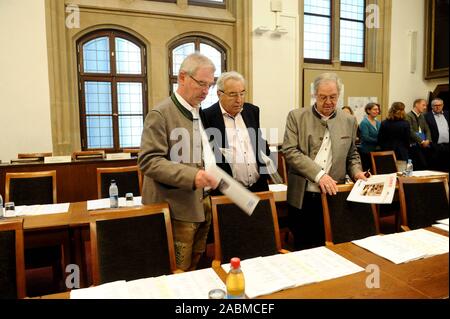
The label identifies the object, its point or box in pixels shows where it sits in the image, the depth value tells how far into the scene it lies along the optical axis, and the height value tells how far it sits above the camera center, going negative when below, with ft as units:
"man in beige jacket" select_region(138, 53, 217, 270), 5.53 -0.37
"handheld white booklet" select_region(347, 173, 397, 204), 5.55 -1.13
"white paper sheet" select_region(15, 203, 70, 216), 7.98 -1.92
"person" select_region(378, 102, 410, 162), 16.43 -0.52
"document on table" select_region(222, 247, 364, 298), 4.02 -1.83
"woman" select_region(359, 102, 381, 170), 18.81 -0.64
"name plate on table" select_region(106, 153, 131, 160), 14.26 -1.23
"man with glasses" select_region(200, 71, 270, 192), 7.53 -0.26
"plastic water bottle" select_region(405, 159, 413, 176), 12.19 -1.63
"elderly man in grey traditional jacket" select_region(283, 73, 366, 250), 7.00 -0.53
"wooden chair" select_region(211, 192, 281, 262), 5.95 -1.84
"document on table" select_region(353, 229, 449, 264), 4.80 -1.81
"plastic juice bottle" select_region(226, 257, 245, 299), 3.57 -1.62
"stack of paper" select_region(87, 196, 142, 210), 8.39 -1.90
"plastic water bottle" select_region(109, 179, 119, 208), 8.36 -1.71
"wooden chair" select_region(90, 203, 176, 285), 5.13 -1.77
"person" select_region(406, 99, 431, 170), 17.12 -0.50
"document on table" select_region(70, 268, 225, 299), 3.86 -1.86
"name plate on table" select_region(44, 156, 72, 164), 13.11 -1.22
